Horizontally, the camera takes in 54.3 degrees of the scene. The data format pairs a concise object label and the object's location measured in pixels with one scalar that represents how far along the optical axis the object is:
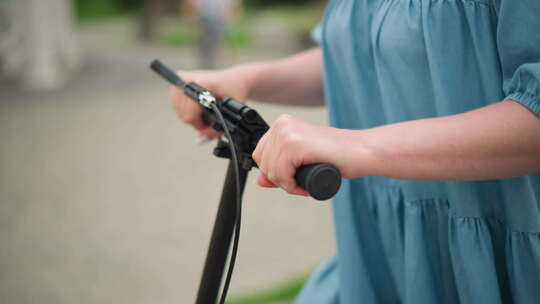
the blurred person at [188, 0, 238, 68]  6.28
